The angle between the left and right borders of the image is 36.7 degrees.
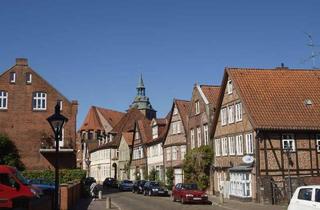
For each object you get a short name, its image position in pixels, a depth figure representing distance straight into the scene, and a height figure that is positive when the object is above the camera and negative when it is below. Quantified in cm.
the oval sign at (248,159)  3360 +89
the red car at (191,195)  3345 -157
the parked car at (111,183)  6456 -133
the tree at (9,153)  4925 +214
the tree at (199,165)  4312 +65
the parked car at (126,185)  5673 -144
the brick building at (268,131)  3353 +289
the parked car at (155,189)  4393 -153
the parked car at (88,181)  5028 -84
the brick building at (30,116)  5172 +617
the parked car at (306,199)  1585 -92
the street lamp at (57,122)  1631 +173
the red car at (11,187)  2227 -64
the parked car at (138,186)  4941 -140
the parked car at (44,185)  3194 -81
